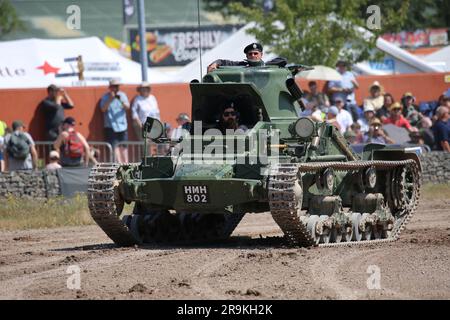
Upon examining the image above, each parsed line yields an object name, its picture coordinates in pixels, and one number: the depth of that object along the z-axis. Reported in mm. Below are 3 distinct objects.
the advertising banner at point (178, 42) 62475
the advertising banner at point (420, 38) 58688
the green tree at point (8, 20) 60019
